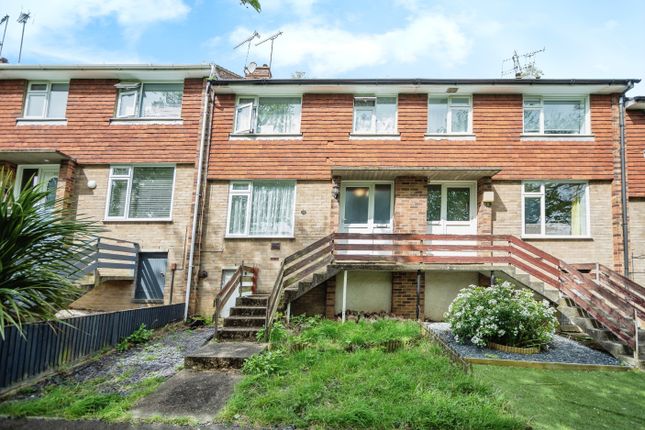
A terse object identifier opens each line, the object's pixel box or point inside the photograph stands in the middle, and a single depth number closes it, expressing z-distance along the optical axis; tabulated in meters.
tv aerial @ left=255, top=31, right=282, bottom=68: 13.20
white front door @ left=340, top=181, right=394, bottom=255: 10.76
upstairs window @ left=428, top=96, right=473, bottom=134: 11.08
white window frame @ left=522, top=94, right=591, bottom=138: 10.71
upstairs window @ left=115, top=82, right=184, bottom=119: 11.57
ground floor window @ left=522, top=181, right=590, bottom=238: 10.36
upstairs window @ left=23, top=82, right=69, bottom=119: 11.67
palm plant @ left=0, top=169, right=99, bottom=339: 5.00
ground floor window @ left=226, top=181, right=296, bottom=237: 10.86
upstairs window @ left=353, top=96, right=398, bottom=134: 11.22
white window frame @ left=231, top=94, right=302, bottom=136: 11.29
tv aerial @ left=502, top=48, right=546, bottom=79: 12.38
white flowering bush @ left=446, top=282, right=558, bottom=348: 6.71
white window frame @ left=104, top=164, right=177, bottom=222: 10.95
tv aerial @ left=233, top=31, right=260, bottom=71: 13.59
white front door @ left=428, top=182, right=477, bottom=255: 10.68
